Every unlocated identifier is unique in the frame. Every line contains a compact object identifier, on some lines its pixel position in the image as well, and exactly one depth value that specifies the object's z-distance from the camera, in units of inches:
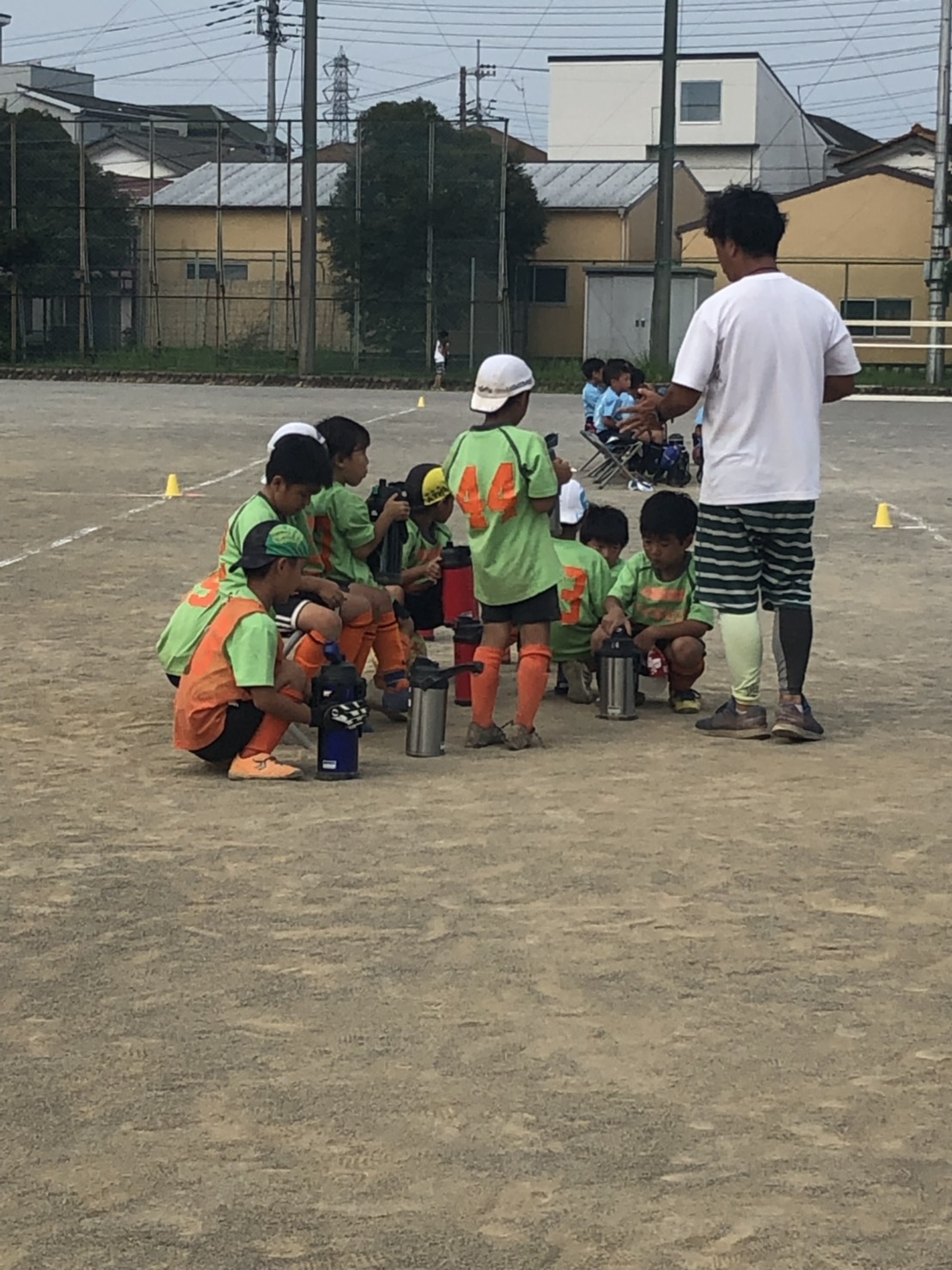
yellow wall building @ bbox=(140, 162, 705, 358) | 2129.7
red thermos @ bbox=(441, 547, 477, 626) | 344.5
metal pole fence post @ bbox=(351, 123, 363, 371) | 2036.2
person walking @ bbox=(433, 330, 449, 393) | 1875.0
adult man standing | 305.9
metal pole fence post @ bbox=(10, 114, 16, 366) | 2034.9
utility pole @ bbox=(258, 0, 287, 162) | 3378.4
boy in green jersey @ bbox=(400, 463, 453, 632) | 333.4
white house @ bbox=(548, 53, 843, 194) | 3201.3
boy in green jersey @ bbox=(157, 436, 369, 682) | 293.3
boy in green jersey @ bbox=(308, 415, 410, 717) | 319.9
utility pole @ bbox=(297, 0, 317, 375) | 1802.4
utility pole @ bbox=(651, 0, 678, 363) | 1635.1
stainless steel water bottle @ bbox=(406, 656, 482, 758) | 294.4
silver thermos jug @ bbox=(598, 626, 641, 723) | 327.6
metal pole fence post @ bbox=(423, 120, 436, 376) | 1990.7
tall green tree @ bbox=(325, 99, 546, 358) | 2018.9
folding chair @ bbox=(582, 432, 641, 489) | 760.3
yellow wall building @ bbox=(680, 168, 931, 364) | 2261.3
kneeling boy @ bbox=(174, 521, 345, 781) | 277.4
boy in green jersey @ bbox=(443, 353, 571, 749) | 294.5
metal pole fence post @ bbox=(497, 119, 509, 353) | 1963.6
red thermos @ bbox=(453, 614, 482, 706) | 322.3
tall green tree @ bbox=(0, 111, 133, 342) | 2071.9
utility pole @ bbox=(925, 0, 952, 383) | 1836.9
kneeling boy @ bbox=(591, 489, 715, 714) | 334.6
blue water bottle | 276.5
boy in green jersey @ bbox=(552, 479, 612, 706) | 343.0
